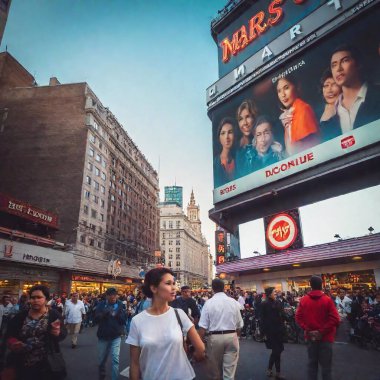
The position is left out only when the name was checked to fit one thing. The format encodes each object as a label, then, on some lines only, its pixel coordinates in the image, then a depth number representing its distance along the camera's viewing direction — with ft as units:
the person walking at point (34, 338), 11.69
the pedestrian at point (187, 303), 27.66
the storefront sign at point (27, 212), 100.17
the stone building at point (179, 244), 376.68
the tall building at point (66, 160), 144.77
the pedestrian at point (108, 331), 22.18
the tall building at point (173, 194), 485.69
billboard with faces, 63.00
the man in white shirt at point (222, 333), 17.01
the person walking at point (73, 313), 45.37
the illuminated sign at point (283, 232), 74.49
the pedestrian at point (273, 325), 22.78
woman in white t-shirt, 8.87
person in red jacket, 16.63
